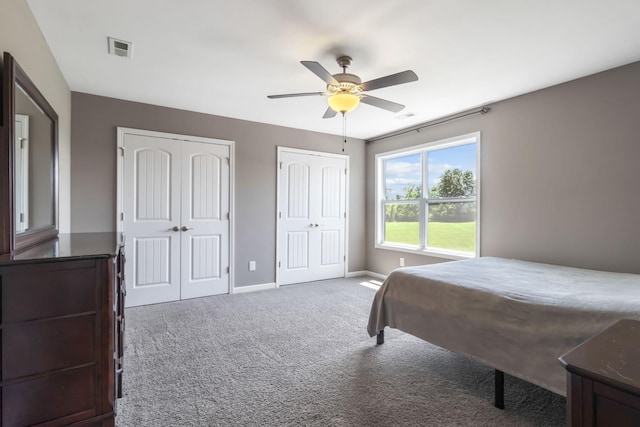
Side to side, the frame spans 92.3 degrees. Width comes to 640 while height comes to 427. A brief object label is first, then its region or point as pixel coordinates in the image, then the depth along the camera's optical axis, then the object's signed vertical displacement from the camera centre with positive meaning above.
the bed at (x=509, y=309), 1.60 -0.59
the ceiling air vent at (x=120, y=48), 2.35 +1.30
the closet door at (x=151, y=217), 3.60 -0.07
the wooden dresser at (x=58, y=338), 1.20 -0.53
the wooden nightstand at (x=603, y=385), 0.69 -0.40
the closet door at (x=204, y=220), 3.92 -0.11
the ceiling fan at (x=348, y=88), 2.25 +0.97
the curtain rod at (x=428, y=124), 3.65 +1.22
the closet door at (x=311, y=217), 4.65 -0.08
